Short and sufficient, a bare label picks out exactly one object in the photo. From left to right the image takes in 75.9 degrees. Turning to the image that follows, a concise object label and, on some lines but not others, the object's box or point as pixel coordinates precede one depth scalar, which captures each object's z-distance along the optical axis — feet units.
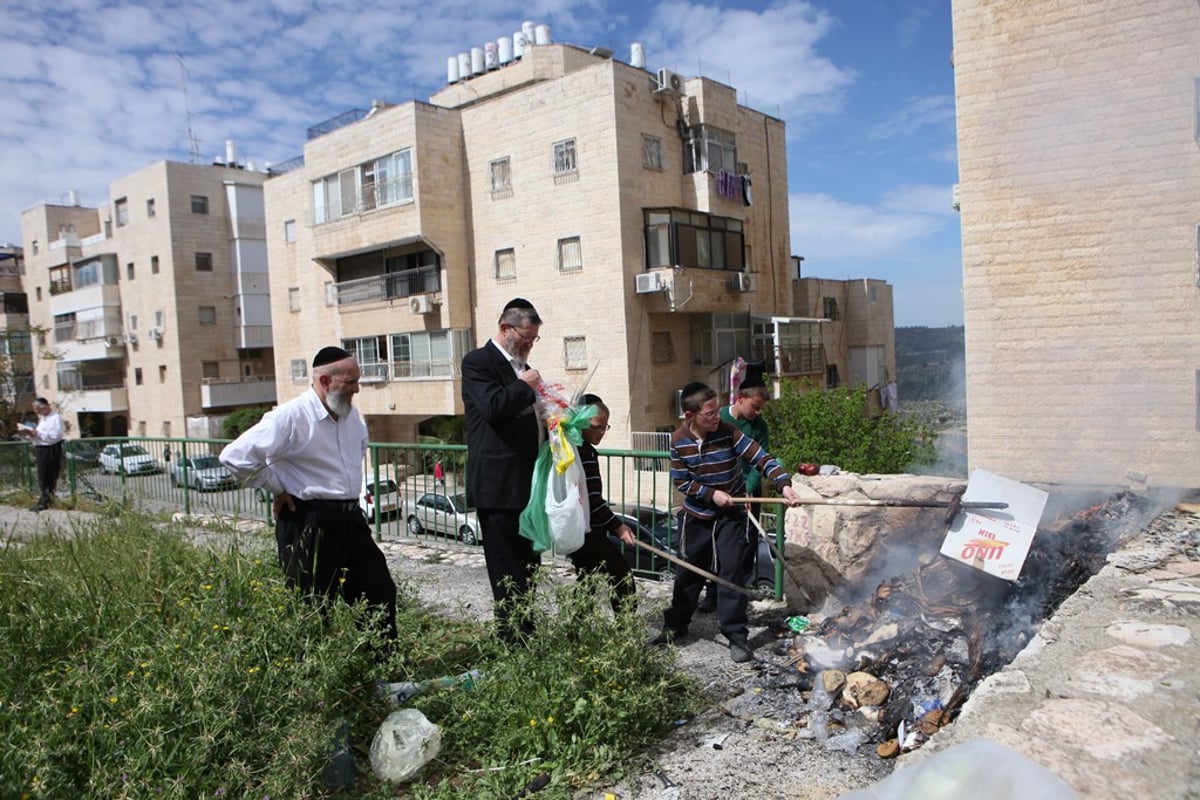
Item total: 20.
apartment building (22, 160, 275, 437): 117.70
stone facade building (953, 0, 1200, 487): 31.65
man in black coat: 12.99
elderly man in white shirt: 12.21
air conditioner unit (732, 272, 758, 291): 76.33
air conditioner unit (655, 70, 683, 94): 71.41
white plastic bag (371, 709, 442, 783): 10.47
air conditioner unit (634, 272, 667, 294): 68.74
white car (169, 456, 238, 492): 30.89
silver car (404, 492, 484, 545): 23.90
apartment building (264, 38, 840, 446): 69.97
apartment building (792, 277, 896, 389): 94.17
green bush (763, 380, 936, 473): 67.92
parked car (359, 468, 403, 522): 26.40
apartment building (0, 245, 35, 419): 120.78
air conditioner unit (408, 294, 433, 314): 80.18
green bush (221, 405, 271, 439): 109.91
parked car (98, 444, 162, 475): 34.91
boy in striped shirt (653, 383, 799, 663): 15.14
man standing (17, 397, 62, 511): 32.68
